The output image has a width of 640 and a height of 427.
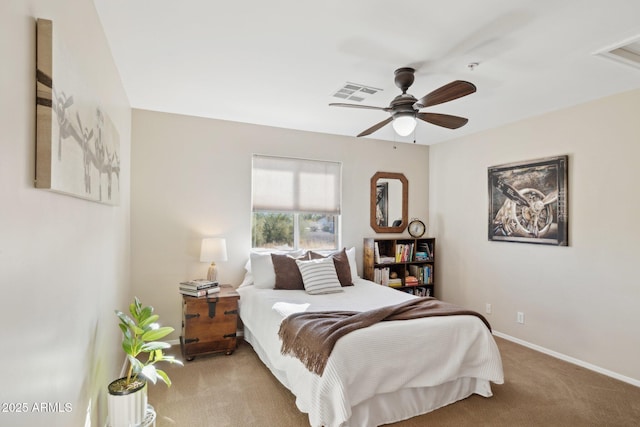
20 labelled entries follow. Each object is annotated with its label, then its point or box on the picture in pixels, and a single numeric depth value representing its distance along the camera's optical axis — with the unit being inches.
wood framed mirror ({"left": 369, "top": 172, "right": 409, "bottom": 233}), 191.5
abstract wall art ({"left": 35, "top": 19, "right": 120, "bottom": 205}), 40.8
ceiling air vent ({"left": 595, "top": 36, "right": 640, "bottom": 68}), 89.0
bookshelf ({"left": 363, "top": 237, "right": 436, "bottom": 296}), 178.9
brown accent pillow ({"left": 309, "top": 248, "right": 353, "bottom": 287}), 151.6
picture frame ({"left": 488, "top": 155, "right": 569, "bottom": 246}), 138.0
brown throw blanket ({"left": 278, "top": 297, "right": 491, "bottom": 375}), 86.0
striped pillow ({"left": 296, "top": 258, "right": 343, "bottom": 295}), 138.7
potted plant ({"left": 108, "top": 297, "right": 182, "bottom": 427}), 72.1
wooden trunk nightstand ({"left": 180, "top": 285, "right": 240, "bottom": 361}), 129.0
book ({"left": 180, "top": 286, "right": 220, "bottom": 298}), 131.3
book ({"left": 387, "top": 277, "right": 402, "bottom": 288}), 181.9
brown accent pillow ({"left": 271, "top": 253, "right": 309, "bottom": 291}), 142.9
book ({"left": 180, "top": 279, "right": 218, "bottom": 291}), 131.9
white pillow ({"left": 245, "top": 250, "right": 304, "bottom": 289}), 144.0
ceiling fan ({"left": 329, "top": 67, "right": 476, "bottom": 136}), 99.9
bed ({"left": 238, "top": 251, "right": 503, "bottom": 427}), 82.2
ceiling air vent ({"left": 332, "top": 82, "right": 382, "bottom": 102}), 116.3
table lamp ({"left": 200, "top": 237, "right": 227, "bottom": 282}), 141.3
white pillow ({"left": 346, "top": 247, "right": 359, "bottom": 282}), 162.6
